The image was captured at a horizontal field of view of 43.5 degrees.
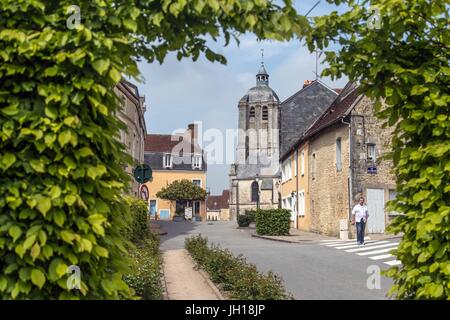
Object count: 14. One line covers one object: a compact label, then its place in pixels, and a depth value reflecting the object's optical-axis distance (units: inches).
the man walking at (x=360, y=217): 742.5
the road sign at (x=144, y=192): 683.9
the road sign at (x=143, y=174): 608.7
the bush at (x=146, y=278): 289.0
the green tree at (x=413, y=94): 179.6
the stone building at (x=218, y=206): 4070.1
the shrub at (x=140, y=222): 633.0
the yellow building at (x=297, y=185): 1354.6
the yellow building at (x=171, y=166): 2642.7
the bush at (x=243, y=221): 1578.5
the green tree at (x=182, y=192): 2426.2
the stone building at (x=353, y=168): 1037.8
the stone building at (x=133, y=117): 1270.9
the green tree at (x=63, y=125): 139.3
